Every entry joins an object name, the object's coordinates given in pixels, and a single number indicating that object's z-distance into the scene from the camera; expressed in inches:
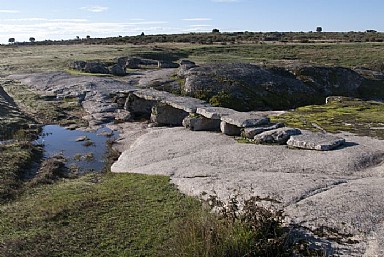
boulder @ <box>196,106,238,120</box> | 1272.1
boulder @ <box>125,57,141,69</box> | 2834.6
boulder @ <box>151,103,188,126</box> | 1520.7
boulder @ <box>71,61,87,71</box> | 2668.1
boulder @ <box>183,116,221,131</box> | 1323.8
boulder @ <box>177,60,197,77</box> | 2027.3
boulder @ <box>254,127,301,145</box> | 1058.1
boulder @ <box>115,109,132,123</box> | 1674.3
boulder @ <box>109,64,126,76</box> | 2495.3
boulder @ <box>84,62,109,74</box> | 2576.3
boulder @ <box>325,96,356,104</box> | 1626.4
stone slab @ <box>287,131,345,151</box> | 973.8
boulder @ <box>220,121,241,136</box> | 1224.8
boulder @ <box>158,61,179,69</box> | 2793.8
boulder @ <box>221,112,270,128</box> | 1170.0
